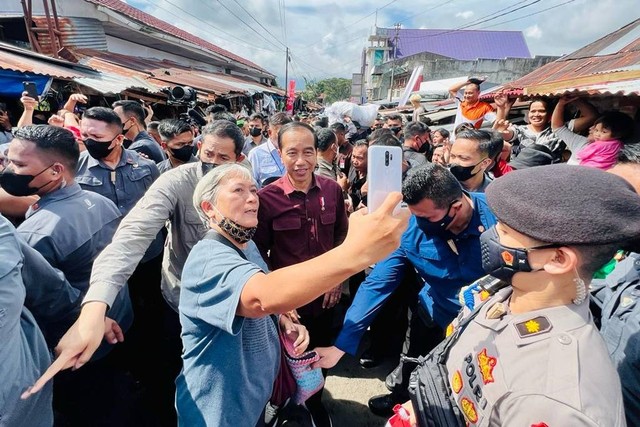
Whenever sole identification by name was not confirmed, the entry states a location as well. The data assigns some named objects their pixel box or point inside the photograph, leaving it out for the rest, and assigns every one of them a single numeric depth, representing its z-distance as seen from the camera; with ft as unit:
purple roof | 113.70
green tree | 315.68
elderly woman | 2.79
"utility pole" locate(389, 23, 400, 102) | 137.93
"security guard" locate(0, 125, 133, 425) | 5.61
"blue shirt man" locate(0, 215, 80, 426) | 3.61
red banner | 64.23
